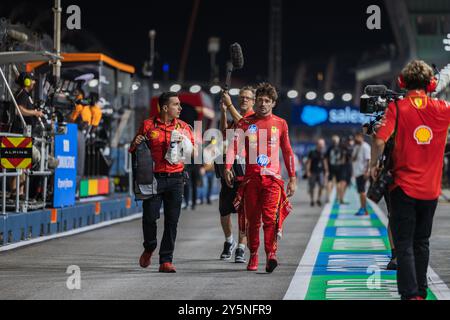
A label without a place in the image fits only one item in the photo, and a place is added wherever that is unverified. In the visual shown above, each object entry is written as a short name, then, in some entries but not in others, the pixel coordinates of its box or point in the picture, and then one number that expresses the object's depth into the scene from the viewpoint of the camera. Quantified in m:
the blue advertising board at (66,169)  17.08
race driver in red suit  11.17
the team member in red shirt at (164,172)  11.34
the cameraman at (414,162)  8.10
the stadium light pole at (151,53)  33.91
